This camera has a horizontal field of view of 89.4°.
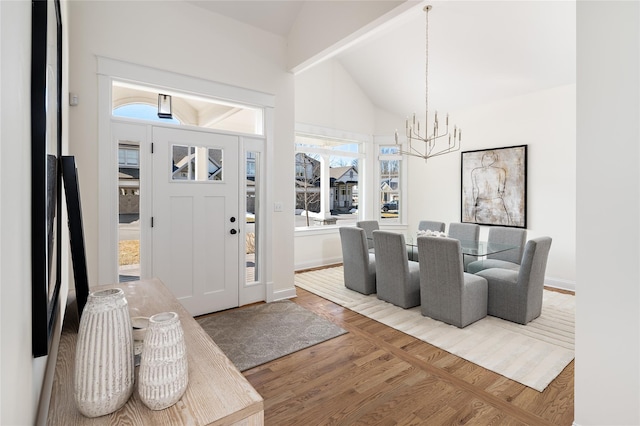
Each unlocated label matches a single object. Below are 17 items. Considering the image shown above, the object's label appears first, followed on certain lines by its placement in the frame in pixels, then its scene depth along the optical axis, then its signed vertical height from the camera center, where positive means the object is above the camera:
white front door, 3.24 -0.06
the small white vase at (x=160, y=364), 0.77 -0.37
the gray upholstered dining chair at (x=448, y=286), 3.12 -0.75
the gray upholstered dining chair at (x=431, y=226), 5.10 -0.23
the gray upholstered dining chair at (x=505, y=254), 4.09 -0.55
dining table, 3.51 -0.42
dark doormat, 2.72 -1.16
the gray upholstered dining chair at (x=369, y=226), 5.14 -0.24
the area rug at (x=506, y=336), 2.49 -1.16
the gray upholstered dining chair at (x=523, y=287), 3.15 -0.77
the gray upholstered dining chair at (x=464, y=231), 4.71 -0.29
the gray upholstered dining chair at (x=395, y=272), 3.66 -0.70
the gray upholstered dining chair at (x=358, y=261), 4.19 -0.66
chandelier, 5.39 +1.33
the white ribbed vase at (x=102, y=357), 0.73 -0.34
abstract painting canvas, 4.97 +0.42
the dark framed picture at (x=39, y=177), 0.62 +0.06
